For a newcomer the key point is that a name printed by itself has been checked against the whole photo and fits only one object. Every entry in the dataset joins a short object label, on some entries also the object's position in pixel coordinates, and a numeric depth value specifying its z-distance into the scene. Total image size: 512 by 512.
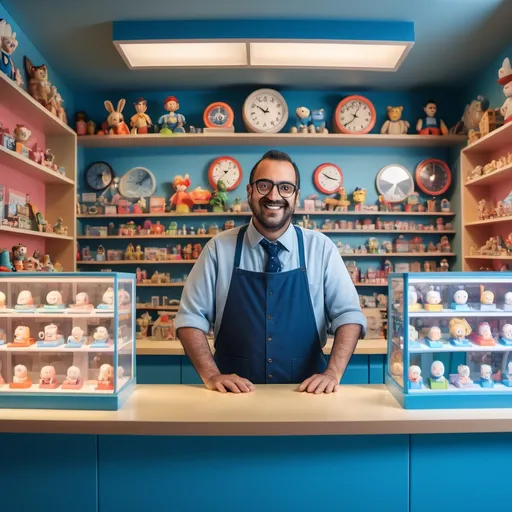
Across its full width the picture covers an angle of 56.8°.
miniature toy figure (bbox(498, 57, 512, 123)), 3.33
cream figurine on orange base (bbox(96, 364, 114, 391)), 1.53
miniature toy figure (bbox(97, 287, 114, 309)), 1.55
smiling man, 1.97
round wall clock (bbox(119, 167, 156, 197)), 4.66
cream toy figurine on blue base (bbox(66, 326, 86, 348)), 1.55
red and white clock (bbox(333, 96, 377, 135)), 4.44
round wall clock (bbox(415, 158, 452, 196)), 4.66
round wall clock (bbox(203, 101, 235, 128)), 4.42
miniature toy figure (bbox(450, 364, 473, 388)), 1.55
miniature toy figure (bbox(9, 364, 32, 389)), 1.55
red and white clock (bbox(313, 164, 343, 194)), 4.65
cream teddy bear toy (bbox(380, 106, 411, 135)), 4.48
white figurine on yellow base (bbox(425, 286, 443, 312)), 1.56
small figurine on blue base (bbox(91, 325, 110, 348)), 1.55
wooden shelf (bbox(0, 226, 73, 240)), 2.99
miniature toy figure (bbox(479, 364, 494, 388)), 1.55
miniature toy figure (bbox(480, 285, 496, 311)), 1.58
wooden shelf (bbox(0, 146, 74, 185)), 3.03
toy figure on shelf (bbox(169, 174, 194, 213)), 4.50
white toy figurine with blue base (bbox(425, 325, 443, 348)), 1.55
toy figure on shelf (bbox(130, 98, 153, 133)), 4.39
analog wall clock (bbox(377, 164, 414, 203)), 4.67
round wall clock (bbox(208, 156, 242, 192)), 4.63
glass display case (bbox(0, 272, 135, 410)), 1.53
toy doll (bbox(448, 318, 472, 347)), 1.56
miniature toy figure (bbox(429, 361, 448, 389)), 1.54
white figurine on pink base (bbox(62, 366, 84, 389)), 1.54
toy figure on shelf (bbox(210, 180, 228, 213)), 4.50
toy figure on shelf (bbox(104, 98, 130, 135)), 4.37
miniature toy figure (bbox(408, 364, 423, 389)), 1.53
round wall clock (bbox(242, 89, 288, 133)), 4.35
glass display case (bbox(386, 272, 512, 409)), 1.53
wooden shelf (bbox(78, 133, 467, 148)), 4.31
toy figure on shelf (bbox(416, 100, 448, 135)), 4.46
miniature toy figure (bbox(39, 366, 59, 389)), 1.55
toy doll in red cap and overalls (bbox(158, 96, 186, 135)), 4.40
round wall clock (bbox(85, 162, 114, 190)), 4.68
